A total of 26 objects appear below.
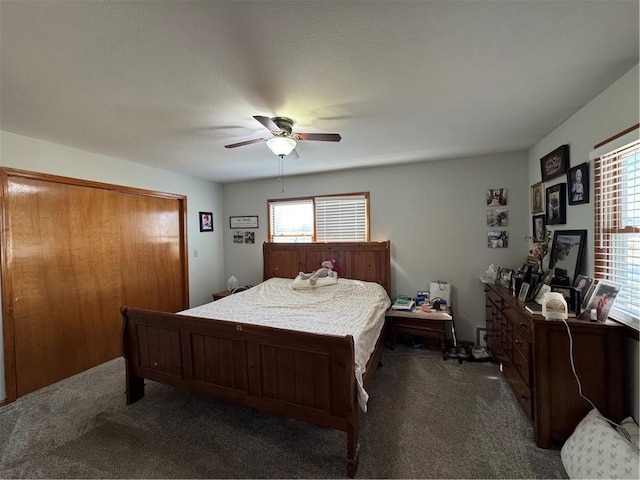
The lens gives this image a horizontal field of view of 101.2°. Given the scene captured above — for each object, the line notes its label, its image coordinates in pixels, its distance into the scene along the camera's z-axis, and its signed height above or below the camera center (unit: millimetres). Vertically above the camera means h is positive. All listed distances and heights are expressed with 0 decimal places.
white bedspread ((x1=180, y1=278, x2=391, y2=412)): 2176 -787
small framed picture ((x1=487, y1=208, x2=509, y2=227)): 3248 +152
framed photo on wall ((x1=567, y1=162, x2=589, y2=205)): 1979 +344
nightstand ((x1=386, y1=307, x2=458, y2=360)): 3074 -1126
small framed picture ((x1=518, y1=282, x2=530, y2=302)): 2203 -539
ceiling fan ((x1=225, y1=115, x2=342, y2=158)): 2053 +767
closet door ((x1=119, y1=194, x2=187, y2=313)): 3367 -203
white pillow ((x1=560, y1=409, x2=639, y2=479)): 1277 -1182
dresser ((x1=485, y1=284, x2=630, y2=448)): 1616 -942
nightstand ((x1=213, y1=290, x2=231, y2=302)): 4198 -941
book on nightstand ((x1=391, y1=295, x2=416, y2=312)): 3252 -920
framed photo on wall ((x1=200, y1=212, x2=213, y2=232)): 4436 +263
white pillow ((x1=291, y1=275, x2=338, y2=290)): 3535 -660
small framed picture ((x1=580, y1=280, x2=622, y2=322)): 1619 -458
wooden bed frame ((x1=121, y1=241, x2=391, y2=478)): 1664 -962
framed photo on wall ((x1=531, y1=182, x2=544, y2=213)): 2736 +334
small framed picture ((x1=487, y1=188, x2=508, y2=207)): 3246 +405
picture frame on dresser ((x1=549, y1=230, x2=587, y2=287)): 2035 -224
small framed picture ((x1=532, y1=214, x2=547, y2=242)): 2637 +3
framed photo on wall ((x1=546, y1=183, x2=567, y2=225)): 2302 +217
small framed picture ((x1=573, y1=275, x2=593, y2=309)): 1822 -428
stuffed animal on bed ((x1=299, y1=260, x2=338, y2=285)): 3603 -555
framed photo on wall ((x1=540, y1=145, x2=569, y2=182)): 2242 +597
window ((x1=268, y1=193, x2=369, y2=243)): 3932 +242
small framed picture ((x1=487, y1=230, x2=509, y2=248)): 3250 -118
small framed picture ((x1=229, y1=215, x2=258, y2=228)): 4613 +255
